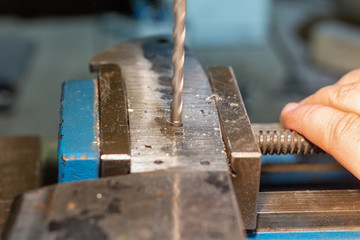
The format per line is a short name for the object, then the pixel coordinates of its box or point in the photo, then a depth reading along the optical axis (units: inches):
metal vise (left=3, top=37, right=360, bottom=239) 14.2
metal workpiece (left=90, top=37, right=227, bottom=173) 15.6
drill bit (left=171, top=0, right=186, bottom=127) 15.5
